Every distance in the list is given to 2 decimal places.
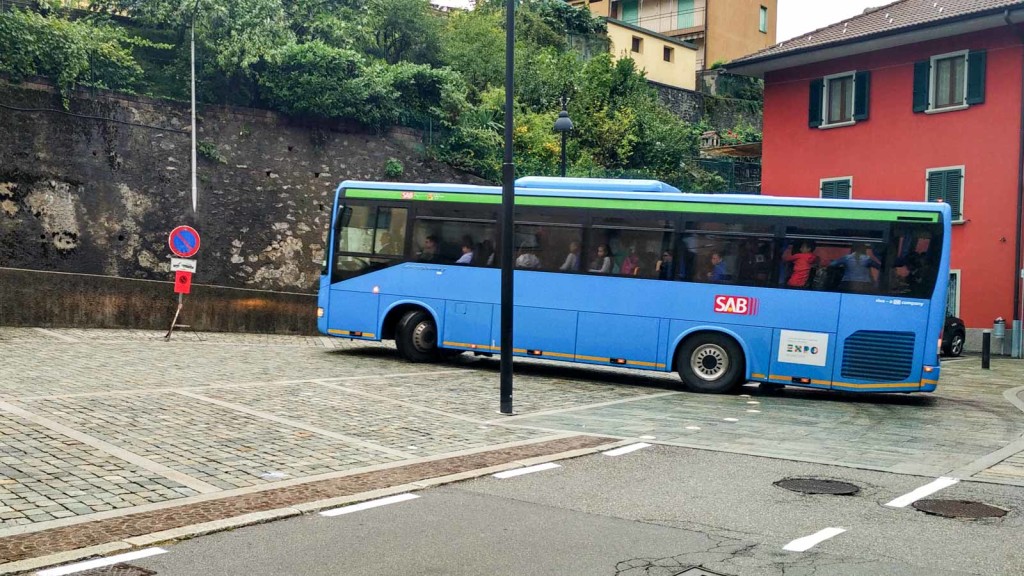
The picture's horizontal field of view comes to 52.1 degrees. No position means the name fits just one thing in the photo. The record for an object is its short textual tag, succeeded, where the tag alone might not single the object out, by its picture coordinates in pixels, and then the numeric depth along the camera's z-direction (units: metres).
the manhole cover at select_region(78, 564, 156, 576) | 5.82
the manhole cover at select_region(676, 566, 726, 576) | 6.01
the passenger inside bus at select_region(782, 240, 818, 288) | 16.19
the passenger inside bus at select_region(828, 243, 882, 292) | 15.78
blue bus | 15.66
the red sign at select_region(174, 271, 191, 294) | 22.30
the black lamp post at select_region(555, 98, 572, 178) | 26.05
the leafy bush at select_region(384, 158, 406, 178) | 36.72
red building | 28.19
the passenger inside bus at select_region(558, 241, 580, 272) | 17.86
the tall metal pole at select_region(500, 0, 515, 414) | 13.12
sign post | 21.81
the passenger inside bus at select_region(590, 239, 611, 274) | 17.64
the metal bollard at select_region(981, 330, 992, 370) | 22.69
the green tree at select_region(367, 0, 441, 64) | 42.81
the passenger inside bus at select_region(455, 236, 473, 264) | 18.83
